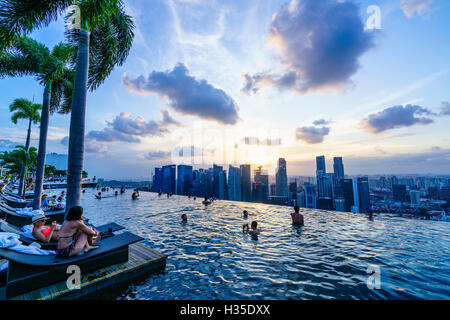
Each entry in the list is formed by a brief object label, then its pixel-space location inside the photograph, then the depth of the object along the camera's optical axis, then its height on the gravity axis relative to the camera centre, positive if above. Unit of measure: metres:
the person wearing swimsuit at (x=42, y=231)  6.34 -2.11
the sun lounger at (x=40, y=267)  4.17 -2.46
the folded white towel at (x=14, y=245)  4.49 -1.79
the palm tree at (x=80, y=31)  6.84 +6.44
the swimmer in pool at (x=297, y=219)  12.78 -3.12
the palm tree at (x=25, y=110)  21.36 +8.98
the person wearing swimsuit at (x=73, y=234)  5.09 -1.71
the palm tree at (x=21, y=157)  24.98 +3.49
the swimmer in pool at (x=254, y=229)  10.59 -3.28
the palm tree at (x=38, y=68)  12.20 +8.55
